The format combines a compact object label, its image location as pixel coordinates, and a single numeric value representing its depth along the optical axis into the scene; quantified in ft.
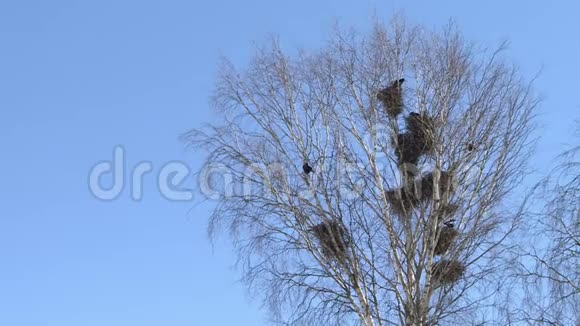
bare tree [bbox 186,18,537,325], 50.01
